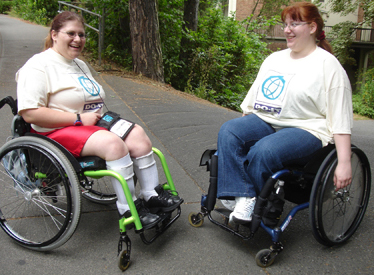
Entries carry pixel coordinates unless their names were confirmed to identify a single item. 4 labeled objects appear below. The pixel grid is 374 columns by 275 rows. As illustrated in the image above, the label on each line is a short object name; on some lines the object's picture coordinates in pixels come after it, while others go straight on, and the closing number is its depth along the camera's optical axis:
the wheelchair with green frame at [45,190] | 2.02
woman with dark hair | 2.13
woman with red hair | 2.09
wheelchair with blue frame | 2.02
